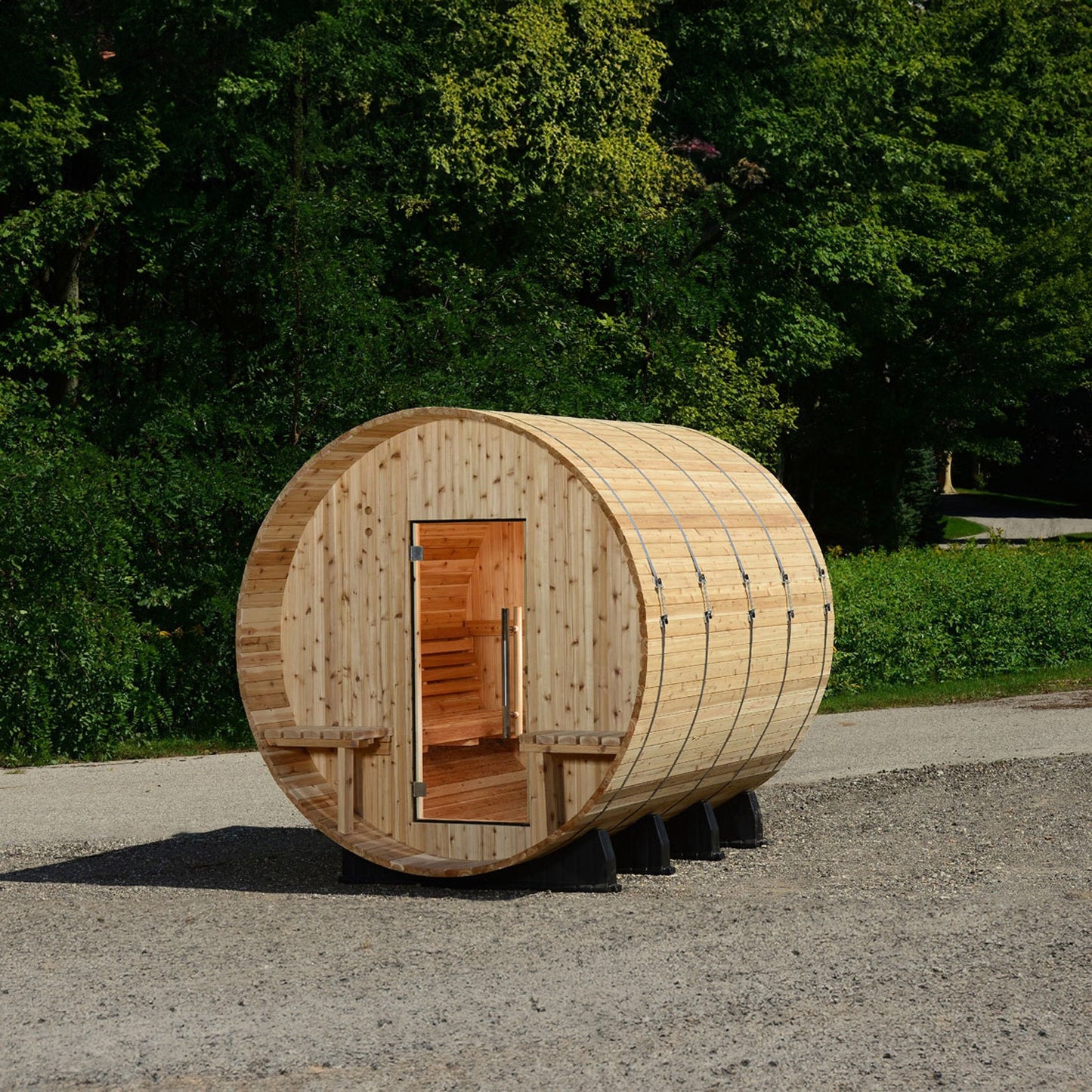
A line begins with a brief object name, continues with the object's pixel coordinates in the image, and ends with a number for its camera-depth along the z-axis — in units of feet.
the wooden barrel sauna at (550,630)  34.30
